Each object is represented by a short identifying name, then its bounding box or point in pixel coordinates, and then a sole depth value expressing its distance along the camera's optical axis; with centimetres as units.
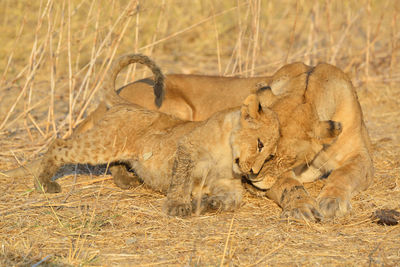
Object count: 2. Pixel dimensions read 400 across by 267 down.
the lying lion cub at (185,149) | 734
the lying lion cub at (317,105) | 824
